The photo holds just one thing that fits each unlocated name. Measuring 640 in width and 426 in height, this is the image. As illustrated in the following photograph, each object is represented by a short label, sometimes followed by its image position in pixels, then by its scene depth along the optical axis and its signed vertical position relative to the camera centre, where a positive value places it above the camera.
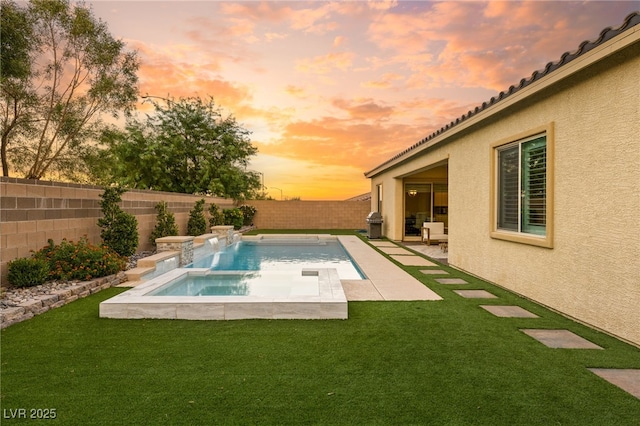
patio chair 13.96 -0.81
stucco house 4.18 +0.35
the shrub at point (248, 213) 23.83 -0.22
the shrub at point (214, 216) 17.89 -0.30
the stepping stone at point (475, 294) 6.20 -1.42
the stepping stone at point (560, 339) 4.03 -1.44
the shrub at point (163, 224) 11.56 -0.43
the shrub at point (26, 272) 5.72 -0.94
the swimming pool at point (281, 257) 10.27 -1.53
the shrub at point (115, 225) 8.28 -0.33
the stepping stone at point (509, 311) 5.16 -1.43
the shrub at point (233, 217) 19.45 -0.38
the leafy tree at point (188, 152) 22.23 +3.49
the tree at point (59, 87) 11.75 +4.20
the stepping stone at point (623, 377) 3.09 -1.45
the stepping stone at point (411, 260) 9.76 -1.38
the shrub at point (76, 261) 6.36 -0.87
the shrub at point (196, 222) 14.65 -0.47
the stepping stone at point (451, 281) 7.47 -1.42
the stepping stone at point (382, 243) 14.31 -1.33
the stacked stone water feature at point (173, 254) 7.77 -1.18
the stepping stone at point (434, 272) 8.46 -1.41
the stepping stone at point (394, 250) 12.14 -1.35
